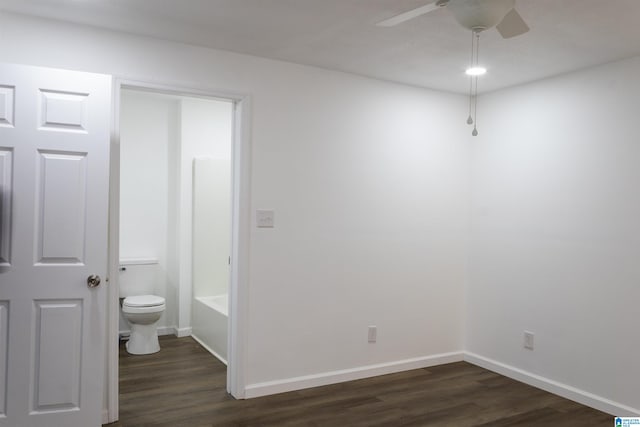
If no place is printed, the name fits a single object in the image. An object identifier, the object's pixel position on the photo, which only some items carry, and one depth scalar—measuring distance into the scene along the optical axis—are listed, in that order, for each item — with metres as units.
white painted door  2.67
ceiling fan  2.04
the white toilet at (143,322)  4.48
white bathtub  4.36
